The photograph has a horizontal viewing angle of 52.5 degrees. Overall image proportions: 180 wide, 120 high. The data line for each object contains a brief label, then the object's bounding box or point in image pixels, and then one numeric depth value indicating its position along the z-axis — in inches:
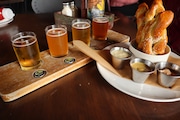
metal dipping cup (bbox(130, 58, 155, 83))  21.9
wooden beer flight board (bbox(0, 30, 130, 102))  21.8
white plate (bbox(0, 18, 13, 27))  42.2
